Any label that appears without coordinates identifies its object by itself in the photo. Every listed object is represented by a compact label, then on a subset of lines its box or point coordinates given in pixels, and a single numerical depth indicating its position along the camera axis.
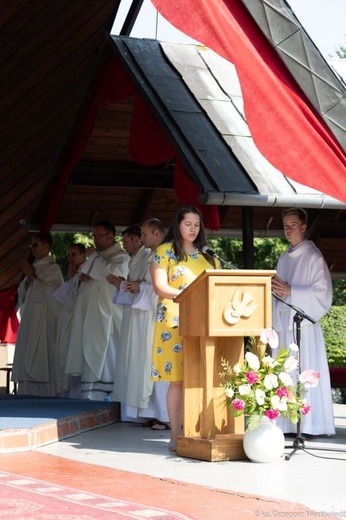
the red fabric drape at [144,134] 11.34
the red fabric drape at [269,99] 8.89
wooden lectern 8.51
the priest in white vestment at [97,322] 13.35
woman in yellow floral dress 9.04
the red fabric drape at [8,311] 17.09
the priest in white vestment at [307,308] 10.26
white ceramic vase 8.41
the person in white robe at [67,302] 14.18
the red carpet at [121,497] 5.95
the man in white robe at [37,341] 15.20
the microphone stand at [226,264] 8.61
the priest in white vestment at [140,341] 11.08
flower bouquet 8.41
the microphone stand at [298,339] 8.98
